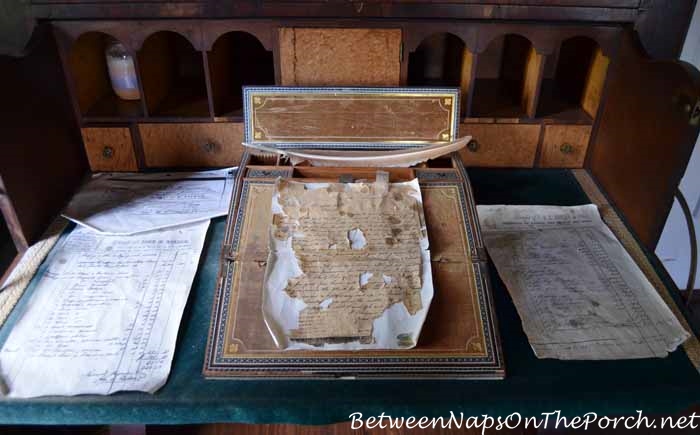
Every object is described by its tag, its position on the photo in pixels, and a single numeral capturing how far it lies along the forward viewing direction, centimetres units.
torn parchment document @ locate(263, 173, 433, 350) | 93
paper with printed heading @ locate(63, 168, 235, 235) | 127
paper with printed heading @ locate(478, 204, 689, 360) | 99
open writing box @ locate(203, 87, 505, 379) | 91
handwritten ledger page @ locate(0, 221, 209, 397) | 91
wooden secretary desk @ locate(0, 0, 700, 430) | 119
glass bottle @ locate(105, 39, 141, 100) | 147
